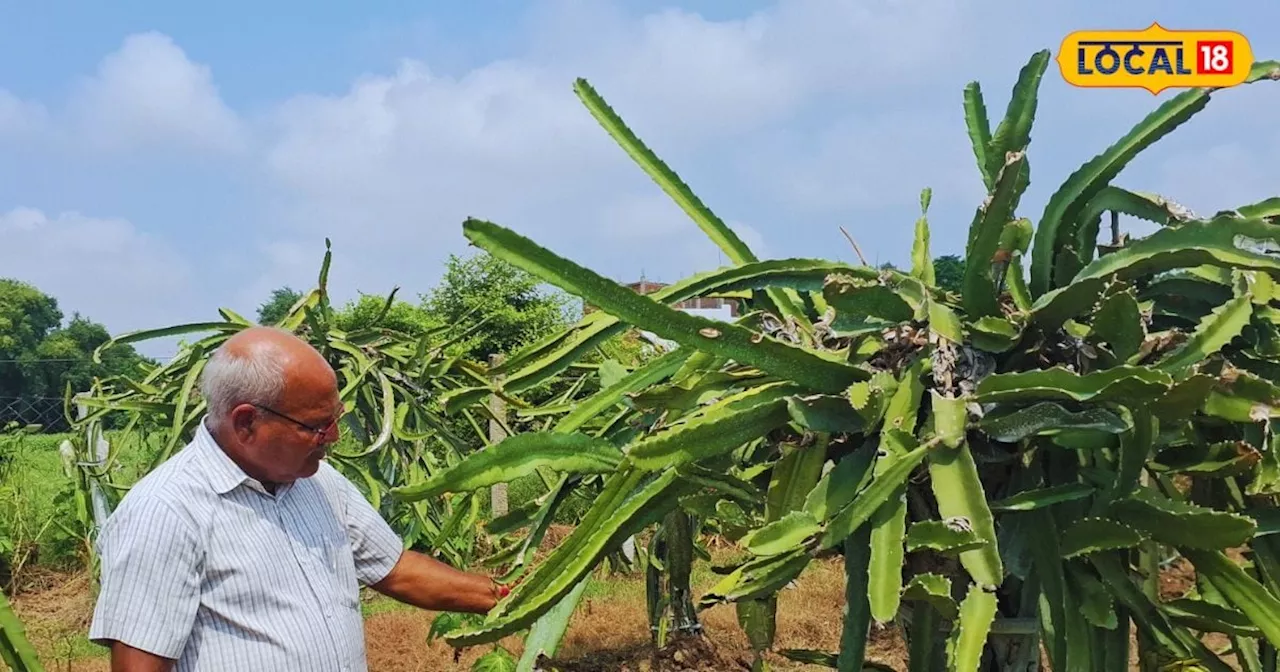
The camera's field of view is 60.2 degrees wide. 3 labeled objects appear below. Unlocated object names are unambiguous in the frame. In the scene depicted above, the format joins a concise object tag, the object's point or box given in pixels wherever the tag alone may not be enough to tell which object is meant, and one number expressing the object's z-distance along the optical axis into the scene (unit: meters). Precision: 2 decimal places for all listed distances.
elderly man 1.71
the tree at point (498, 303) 11.80
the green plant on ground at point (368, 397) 3.63
